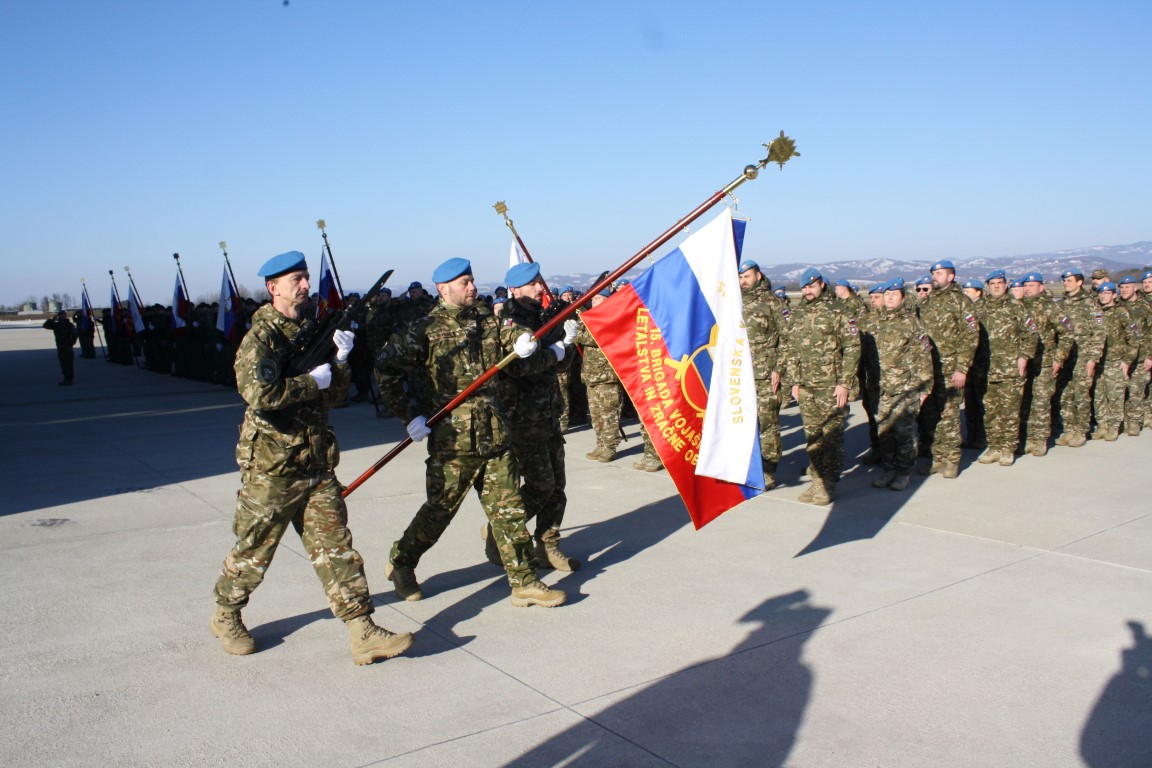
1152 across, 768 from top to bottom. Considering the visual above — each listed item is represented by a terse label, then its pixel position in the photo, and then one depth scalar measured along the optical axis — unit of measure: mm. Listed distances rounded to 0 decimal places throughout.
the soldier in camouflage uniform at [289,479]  4336
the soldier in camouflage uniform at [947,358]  8703
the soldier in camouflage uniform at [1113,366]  10812
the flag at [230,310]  16578
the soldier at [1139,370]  11078
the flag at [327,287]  16219
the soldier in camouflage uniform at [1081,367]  10531
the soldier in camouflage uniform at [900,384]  8188
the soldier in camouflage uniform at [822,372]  7730
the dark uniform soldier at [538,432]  5730
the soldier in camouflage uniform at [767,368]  8234
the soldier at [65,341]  19828
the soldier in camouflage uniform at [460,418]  5090
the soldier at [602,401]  9898
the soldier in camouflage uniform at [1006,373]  9406
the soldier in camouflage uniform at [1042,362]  9977
